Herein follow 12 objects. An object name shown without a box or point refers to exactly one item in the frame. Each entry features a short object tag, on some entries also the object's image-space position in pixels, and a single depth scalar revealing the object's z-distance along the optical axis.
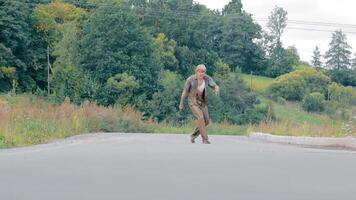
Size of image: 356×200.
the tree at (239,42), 129.00
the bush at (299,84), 110.69
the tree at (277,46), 137.88
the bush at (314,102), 97.75
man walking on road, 18.73
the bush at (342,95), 88.88
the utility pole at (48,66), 88.97
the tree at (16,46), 82.44
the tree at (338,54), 154.50
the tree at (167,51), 102.38
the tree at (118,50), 76.88
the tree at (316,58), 165.88
